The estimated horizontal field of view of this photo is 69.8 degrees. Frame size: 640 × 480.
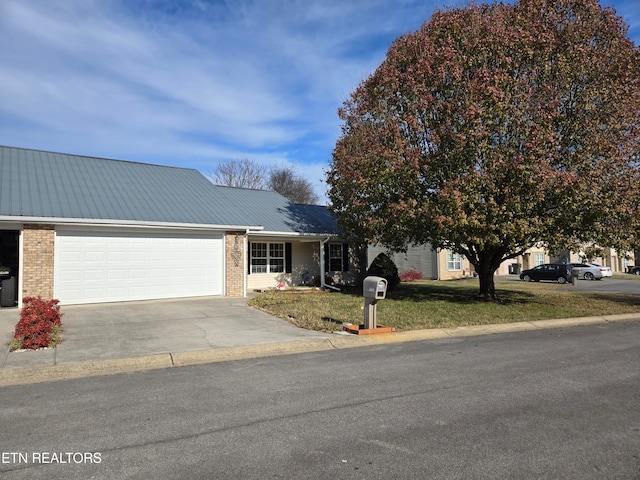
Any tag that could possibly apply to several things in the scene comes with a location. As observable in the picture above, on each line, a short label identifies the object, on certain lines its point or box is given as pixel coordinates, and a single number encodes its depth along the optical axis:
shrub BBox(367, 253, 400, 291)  20.89
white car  35.59
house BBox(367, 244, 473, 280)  33.34
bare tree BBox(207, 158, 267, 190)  53.41
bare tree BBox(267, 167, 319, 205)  57.56
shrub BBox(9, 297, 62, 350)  7.94
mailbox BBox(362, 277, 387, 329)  9.40
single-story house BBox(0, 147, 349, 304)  13.46
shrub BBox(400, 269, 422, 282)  31.99
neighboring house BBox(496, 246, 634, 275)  42.88
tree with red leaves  13.12
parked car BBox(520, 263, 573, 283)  31.90
